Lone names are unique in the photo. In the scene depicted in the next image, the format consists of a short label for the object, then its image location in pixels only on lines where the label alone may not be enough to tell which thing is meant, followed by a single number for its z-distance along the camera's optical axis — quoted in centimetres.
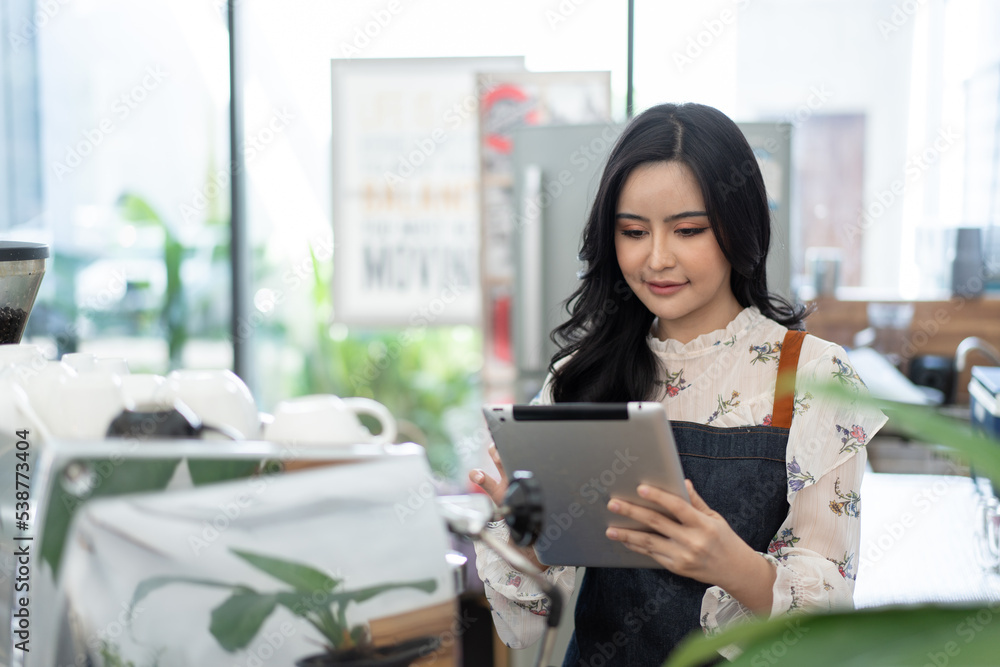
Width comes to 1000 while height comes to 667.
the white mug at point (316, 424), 85
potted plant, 62
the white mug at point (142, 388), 76
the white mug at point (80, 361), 92
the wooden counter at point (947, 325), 371
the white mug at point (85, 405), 71
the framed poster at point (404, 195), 367
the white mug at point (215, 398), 79
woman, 111
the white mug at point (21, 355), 88
